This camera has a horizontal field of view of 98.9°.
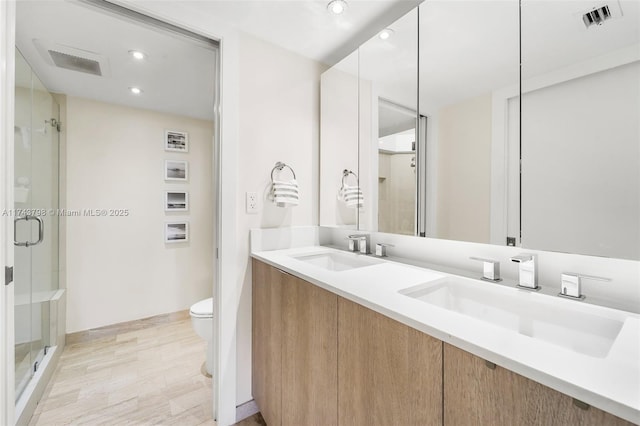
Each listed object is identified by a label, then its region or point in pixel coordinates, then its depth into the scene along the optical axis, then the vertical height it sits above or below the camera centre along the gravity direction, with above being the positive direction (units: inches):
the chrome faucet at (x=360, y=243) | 63.5 -7.0
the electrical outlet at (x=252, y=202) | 63.9 +2.5
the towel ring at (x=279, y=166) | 67.7 +11.7
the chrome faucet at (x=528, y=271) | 36.2 -7.7
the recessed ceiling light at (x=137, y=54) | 68.1 +40.0
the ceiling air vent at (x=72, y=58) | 65.5 +39.6
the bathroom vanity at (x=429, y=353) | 18.3 -12.7
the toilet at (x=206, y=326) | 76.6 -32.3
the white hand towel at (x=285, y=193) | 65.4 +4.8
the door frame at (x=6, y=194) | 38.0 +2.5
